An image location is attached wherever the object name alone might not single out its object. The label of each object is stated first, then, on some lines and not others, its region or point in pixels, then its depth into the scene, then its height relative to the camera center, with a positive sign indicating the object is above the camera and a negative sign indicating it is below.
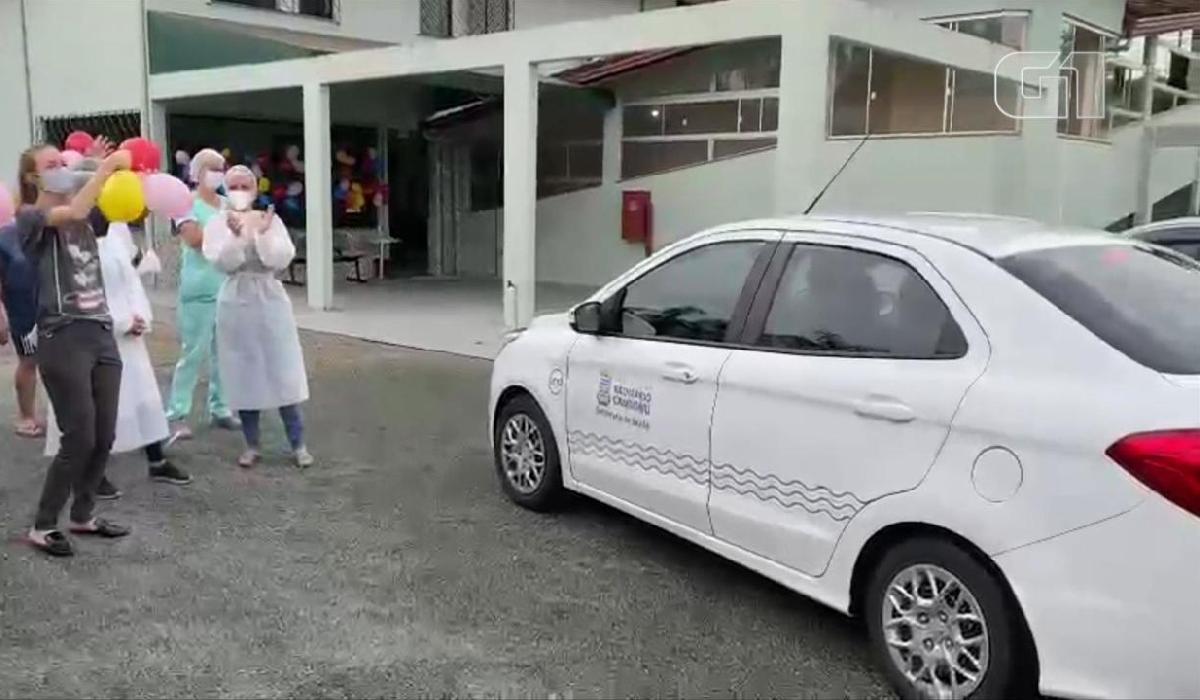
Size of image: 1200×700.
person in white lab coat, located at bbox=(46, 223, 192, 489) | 5.35 -0.71
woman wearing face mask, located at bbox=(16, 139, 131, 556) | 4.46 -0.46
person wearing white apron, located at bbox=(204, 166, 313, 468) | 5.71 -0.55
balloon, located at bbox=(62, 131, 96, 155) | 5.39 +0.35
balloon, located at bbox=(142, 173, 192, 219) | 5.25 +0.09
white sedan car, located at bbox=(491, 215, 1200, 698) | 2.83 -0.68
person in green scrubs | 6.56 -0.54
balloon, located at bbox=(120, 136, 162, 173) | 5.62 +0.30
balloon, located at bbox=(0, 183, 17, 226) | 4.58 +0.01
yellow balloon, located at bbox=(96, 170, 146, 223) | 4.71 +0.06
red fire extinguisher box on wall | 16.47 +0.01
